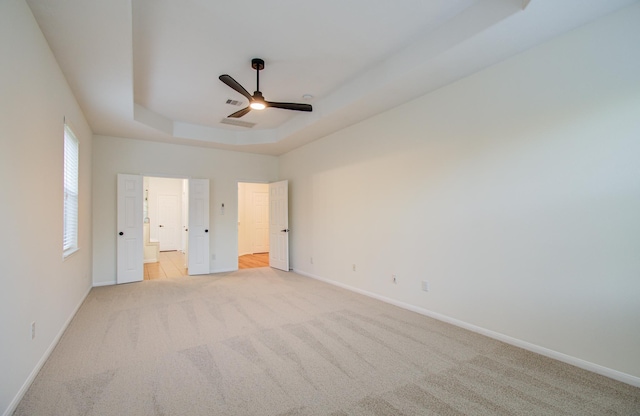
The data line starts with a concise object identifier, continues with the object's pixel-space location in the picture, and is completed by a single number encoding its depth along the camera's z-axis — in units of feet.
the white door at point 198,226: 21.16
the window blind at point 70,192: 11.87
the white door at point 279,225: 22.51
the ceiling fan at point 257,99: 11.10
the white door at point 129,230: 18.75
